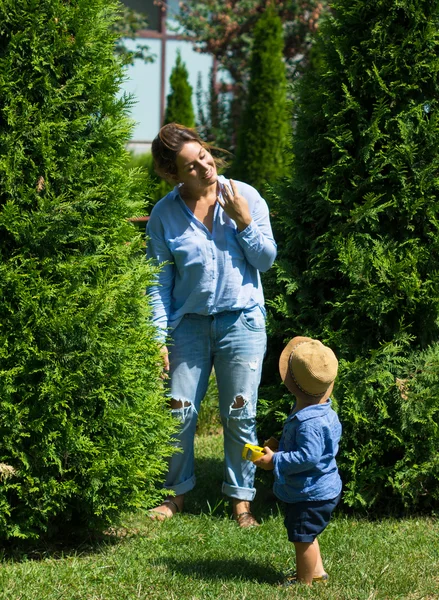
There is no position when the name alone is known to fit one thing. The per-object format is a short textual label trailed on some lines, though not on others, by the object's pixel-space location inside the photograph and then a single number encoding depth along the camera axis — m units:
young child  6.75
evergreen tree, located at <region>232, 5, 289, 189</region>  27.37
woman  8.68
